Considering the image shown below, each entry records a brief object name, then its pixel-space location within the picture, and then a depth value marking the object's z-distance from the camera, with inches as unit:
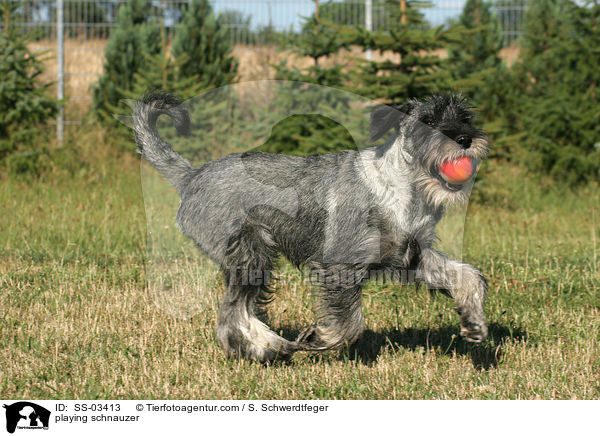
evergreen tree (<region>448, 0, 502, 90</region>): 524.4
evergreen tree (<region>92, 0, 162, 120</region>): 506.9
